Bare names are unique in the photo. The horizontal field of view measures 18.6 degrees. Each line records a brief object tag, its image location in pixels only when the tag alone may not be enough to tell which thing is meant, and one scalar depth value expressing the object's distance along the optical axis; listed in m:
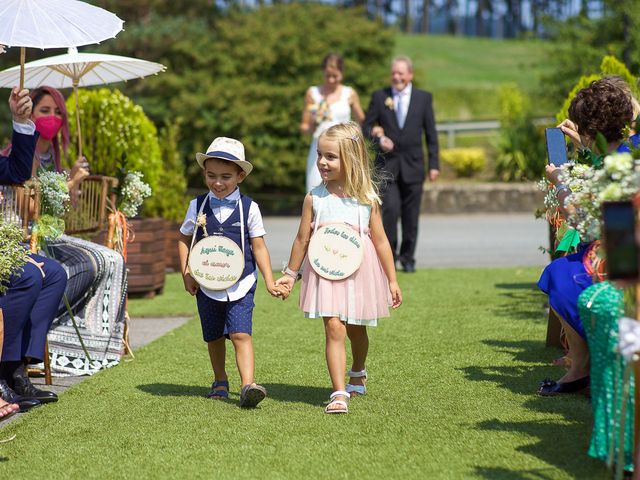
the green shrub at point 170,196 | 20.49
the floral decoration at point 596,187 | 6.93
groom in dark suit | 20.51
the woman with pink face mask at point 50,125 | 12.40
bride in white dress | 20.81
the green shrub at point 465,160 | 40.52
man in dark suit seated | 10.08
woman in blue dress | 9.39
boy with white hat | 10.27
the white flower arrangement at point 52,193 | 11.37
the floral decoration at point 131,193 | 13.20
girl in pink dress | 9.92
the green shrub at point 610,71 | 14.72
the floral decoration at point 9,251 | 9.16
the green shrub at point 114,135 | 18.21
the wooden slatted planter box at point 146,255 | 17.60
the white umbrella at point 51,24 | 9.95
